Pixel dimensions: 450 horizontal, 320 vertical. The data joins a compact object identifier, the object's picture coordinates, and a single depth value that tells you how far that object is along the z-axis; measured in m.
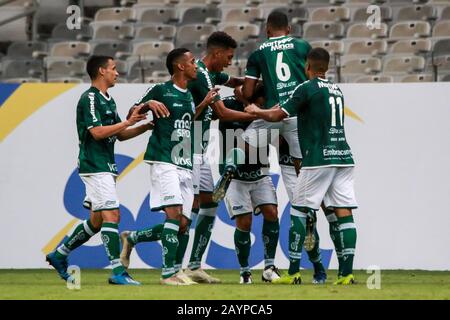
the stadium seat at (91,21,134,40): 18.50
